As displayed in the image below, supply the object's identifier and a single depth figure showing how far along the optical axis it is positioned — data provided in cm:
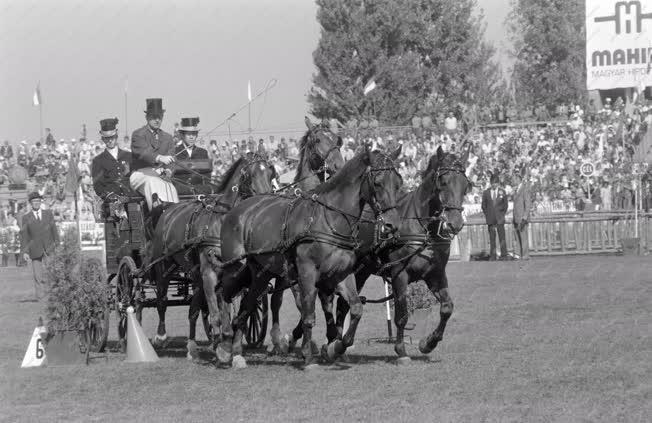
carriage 1399
